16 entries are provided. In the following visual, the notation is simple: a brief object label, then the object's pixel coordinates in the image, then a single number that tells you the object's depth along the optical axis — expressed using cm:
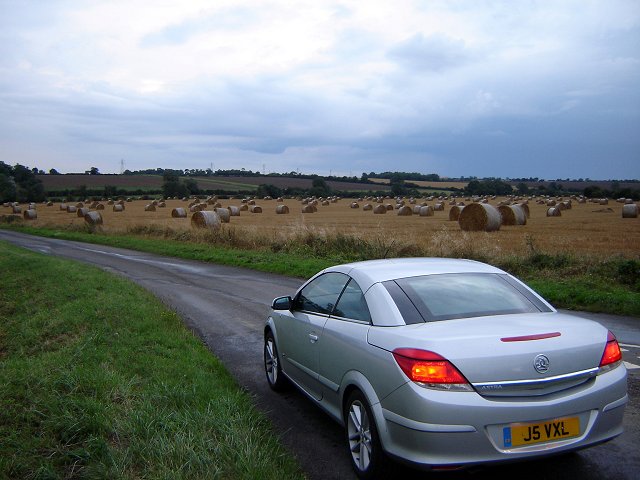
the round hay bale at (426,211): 4688
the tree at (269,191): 10319
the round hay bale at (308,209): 5916
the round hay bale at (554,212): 4406
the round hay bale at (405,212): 4973
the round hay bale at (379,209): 5394
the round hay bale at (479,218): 3027
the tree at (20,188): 8656
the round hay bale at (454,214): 3819
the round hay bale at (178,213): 5030
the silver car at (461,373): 388
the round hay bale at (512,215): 3472
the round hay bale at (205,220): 3300
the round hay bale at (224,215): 4402
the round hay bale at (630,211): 3938
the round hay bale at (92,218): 4132
